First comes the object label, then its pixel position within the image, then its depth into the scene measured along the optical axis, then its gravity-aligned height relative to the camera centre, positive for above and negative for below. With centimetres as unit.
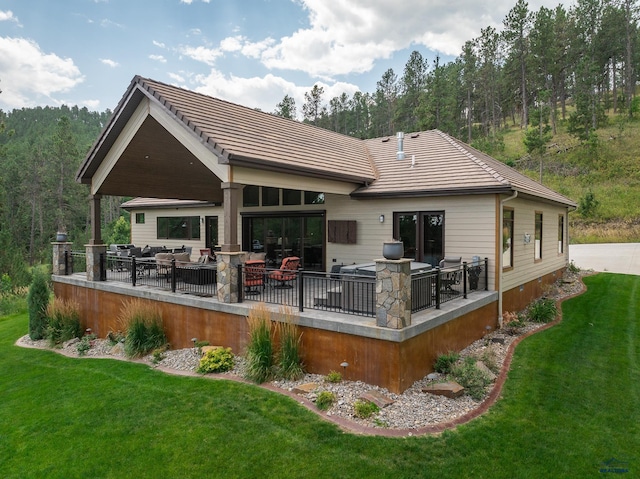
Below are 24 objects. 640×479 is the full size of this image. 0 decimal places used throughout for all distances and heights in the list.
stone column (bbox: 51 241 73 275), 1195 -73
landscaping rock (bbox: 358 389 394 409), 538 -232
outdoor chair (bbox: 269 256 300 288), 900 -94
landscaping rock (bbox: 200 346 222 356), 743 -221
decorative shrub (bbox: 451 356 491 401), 574 -224
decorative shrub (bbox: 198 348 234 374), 698 -232
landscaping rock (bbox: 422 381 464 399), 566 -230
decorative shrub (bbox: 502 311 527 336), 903 -220
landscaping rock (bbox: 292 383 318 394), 589 -236
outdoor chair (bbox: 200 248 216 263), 1404 -65
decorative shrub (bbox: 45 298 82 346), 1075 -243
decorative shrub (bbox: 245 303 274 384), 639 -197
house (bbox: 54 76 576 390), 775 +104
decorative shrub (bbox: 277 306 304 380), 638 -196
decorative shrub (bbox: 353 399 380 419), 514 -235
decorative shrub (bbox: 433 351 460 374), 644 -218
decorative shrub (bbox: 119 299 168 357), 853 -215
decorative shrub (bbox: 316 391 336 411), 542 -235
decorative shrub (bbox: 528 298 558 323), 987 -209
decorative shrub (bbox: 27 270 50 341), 1120 -221
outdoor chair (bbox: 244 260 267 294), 816 -97
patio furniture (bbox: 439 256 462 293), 790 -90
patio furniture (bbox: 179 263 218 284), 885 -96
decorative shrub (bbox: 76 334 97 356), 959 -277
